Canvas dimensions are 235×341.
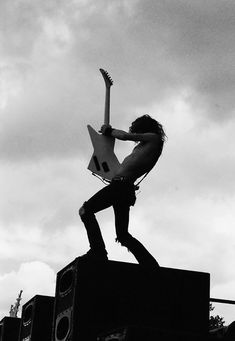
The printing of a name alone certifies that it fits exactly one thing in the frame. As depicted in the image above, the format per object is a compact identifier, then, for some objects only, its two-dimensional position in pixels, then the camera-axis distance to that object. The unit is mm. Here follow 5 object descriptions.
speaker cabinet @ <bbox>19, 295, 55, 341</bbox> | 5352
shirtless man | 4586
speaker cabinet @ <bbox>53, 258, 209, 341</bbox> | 4234
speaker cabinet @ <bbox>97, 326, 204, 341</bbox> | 3359
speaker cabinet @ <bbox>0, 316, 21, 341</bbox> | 6703
